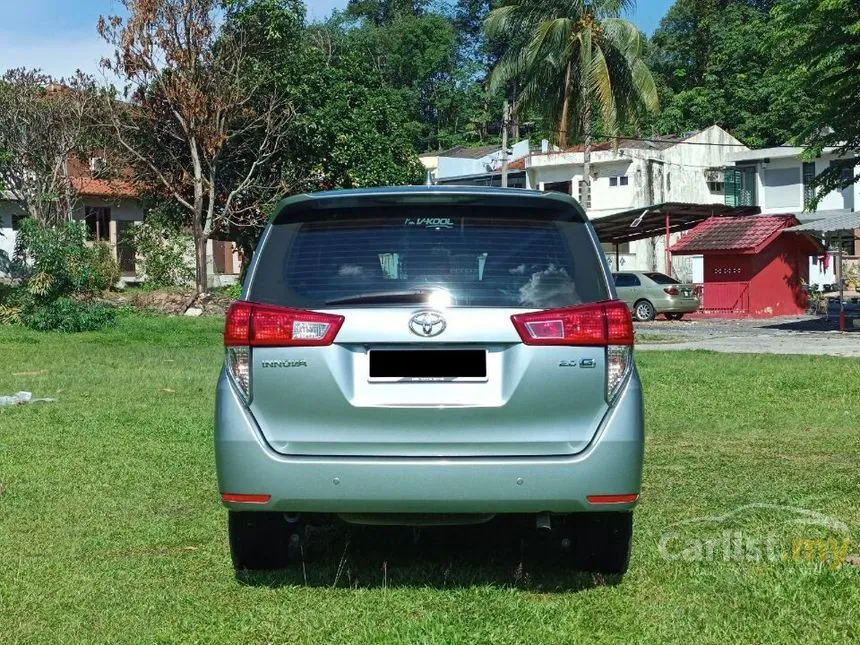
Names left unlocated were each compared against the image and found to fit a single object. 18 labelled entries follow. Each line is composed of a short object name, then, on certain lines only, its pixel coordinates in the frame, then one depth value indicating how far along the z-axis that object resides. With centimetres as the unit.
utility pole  3997
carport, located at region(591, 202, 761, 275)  3612
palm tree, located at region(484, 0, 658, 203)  3656
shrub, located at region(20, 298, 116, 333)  2492
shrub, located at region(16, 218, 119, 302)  2545
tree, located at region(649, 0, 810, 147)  5550
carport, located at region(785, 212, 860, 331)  2794
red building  3453
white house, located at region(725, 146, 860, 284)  4772
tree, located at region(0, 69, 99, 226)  3741
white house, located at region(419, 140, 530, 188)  5706
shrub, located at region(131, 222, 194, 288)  3844
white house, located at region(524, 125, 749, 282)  4928
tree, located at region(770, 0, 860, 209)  2155
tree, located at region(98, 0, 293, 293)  3138
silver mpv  459
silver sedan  3419
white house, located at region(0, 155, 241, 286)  4216
